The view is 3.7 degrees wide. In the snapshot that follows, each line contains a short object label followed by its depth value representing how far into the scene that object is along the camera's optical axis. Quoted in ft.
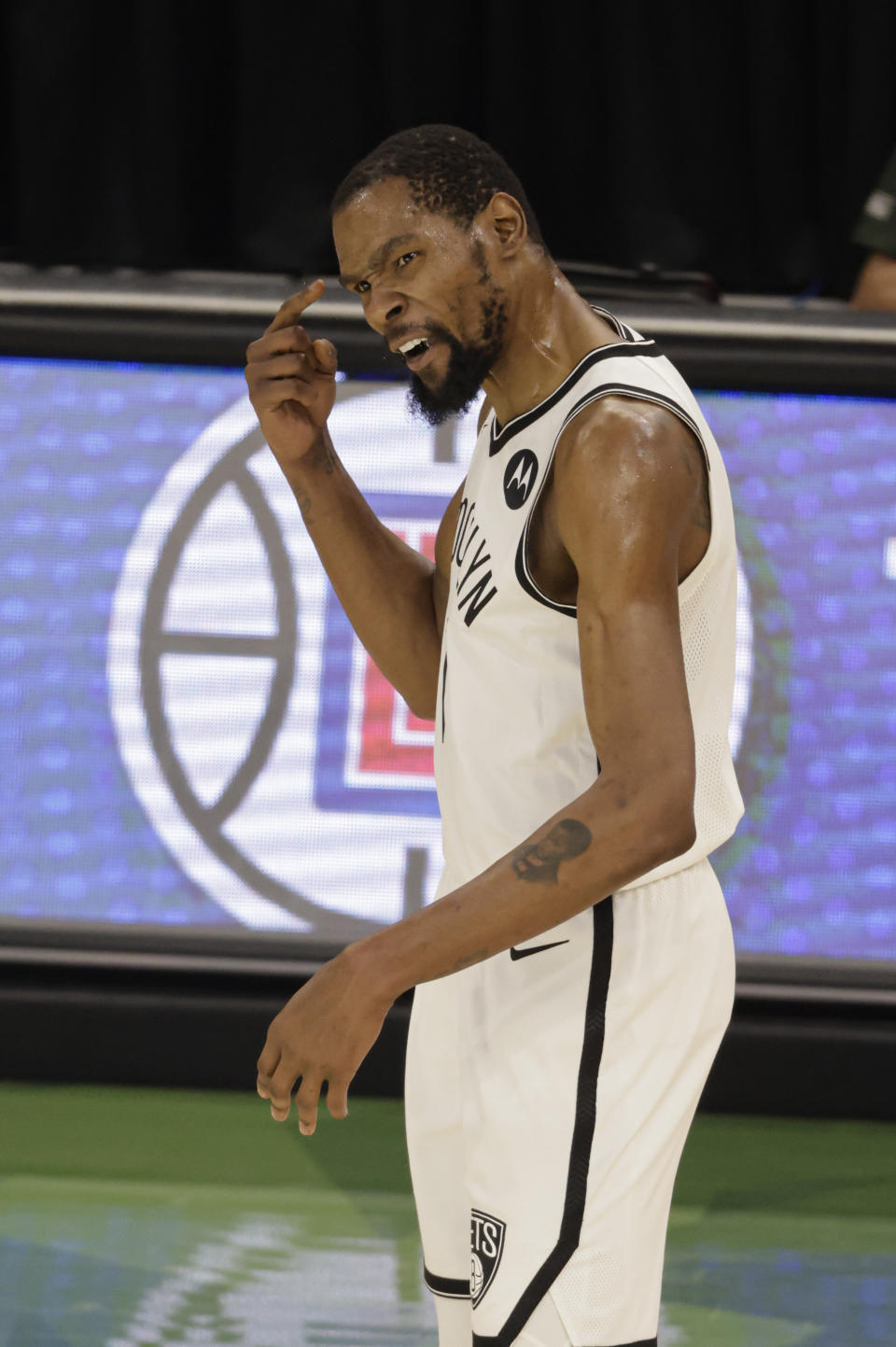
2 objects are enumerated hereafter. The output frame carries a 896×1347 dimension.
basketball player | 43.90
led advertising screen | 51.75
